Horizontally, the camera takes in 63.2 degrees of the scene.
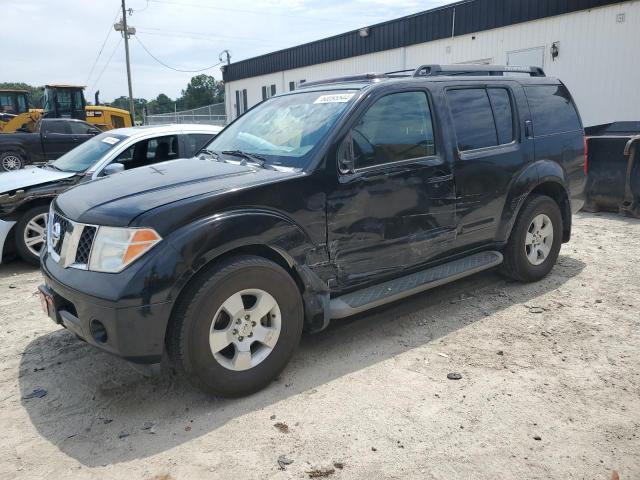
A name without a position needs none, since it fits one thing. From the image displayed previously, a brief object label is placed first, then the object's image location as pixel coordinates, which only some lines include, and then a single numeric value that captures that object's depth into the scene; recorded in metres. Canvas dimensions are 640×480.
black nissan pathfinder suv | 2.92
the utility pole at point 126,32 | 33.93
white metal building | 12.84
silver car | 5.88
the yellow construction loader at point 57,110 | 19.30
